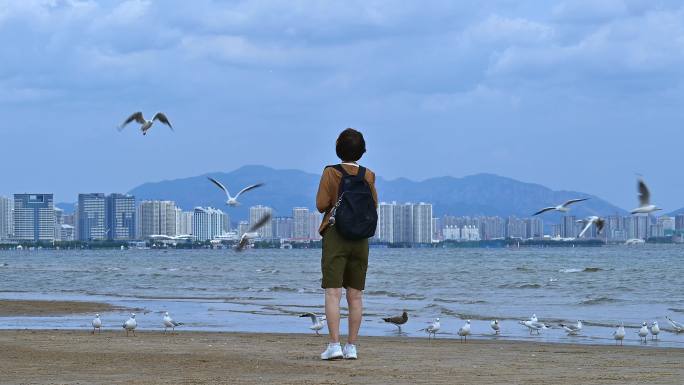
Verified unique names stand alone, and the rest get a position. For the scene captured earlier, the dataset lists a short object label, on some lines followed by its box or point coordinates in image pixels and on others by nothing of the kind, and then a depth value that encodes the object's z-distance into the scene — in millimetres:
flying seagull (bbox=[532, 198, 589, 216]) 26212
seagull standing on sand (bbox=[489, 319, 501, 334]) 18616
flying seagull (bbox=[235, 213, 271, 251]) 15763
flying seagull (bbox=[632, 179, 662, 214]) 22297
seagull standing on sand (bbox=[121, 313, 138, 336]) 16688
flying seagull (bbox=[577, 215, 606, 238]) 24744
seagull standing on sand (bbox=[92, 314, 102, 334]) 17656
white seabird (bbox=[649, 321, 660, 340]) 17984
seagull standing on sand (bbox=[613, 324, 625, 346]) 16562
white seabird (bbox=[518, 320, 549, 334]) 18844
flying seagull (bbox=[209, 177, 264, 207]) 21395
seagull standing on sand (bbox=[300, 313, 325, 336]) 17328
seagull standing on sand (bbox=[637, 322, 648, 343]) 17469
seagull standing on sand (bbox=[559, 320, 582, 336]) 18816
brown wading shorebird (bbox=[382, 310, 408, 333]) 19141
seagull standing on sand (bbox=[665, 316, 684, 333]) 19719
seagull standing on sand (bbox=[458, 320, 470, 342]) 16984
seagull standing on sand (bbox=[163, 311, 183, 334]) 18250
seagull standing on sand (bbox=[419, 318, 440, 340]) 17652
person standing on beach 9688
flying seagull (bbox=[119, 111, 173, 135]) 24548
